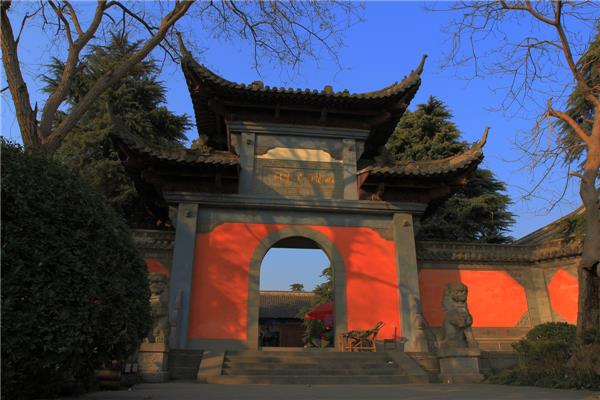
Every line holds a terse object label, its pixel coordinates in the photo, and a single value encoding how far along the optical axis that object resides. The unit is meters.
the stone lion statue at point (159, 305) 7.54
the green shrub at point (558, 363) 5.94
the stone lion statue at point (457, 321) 7.77
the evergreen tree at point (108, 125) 15.30
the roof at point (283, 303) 26.77
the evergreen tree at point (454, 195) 17.25
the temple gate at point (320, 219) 9.59
